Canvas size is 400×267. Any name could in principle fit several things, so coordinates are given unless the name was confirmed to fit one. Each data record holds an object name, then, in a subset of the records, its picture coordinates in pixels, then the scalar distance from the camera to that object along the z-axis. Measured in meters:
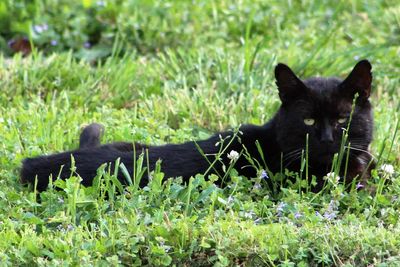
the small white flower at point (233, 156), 8.36
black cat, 9.01
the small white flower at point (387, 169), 8.55
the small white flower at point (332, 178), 8.23
